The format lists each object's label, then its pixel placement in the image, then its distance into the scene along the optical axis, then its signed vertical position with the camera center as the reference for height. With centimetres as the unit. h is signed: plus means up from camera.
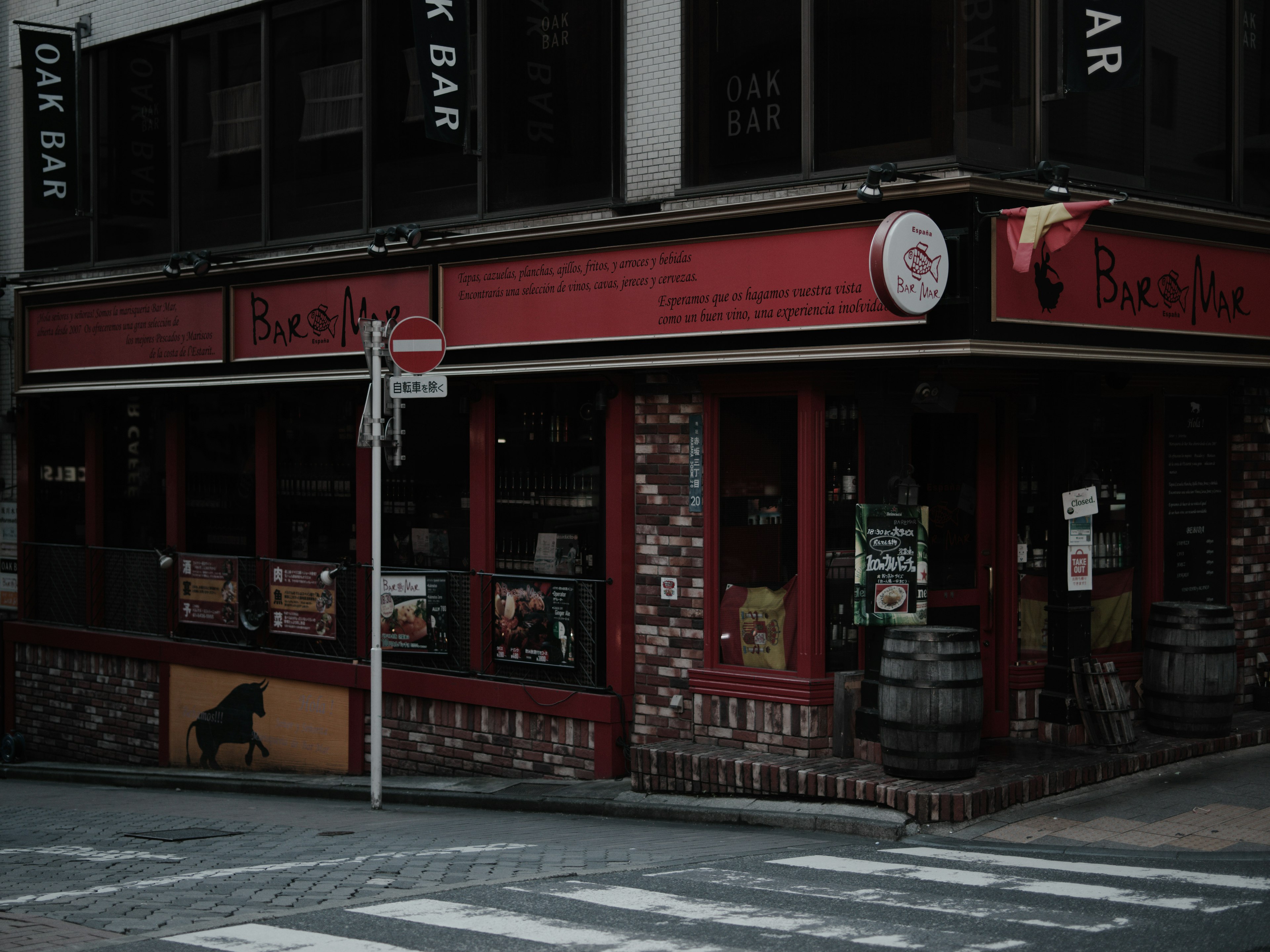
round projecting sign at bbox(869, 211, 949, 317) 923 +160
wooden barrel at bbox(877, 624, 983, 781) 962 -129
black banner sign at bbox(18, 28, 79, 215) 1650 +445
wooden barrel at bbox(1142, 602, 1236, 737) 1110 -121
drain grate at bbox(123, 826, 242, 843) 1044 -239
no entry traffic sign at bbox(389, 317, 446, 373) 1141 +131
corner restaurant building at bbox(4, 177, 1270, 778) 1040 +43
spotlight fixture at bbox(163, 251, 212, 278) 1505 +262
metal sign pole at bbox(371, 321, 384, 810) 1122 -12
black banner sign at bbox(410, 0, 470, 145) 1220 +379
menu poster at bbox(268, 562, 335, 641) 1441 -93
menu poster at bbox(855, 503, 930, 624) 1034 -39
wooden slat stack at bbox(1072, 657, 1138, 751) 1077 -145
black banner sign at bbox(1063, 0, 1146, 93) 992 +324
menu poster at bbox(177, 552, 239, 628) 1540 -87
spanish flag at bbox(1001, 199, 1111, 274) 945 +188
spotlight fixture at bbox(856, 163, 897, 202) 961 +221
